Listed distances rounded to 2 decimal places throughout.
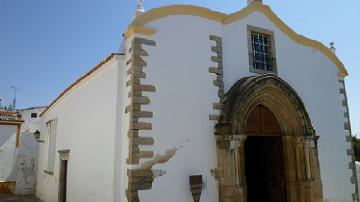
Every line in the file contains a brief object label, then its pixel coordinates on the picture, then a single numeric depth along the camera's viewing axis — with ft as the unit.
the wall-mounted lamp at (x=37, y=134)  44.96
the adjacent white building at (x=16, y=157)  49.06
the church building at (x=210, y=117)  20.56
